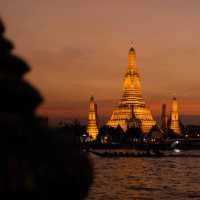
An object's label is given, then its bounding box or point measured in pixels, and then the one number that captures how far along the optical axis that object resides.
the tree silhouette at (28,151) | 4.89
